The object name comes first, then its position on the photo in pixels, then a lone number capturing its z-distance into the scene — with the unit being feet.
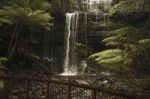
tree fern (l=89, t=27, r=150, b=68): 24.81
